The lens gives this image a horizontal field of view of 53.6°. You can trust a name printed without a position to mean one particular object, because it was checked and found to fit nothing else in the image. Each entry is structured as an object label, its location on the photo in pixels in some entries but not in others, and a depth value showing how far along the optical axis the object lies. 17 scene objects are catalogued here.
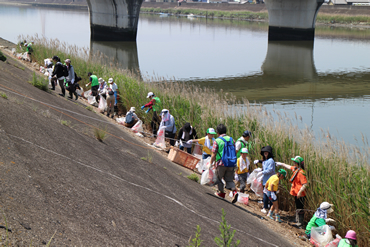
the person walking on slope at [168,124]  11.40
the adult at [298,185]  8.09
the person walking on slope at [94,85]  15.97
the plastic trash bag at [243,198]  8.70
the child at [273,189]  8.14
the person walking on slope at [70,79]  14.90
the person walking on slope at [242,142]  9.26
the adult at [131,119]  13.39
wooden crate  9.95
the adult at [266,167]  8.39
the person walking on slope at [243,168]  8.92
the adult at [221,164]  7.65
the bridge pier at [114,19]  49.03
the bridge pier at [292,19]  51.31
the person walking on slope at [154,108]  12.68
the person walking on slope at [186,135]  10.48
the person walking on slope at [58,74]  14.03
